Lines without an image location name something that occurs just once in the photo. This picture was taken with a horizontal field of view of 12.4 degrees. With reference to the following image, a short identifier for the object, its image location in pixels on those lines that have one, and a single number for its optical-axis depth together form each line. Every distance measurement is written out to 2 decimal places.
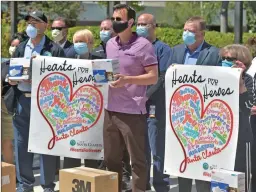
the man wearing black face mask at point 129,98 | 10.83
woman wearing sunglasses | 10.20
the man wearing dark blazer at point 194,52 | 10.87
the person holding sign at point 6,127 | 13.71
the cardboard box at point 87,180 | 9.83
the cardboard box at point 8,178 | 10.32
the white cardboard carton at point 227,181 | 9.30
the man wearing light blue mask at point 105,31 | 14.35
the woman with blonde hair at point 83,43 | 12.78
